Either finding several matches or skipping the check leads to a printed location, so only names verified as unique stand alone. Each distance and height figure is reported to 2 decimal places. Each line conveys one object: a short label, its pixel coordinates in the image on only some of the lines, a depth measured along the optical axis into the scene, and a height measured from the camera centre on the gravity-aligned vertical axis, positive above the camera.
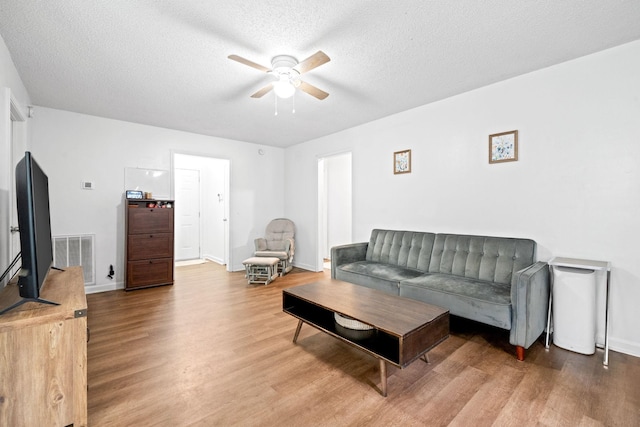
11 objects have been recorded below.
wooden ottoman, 4.37 -0.95
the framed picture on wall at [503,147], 2.85 +0.65
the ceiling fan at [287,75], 2.23 +1.12
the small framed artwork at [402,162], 3.78 +0.66
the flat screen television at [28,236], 1.40 -0.13
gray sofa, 2.18 -0.68
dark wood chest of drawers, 3.99 -0.49
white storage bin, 2.20 -0.79
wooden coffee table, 1.75 -0.74
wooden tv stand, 1.31 -0.75
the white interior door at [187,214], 6.30 -0.10
